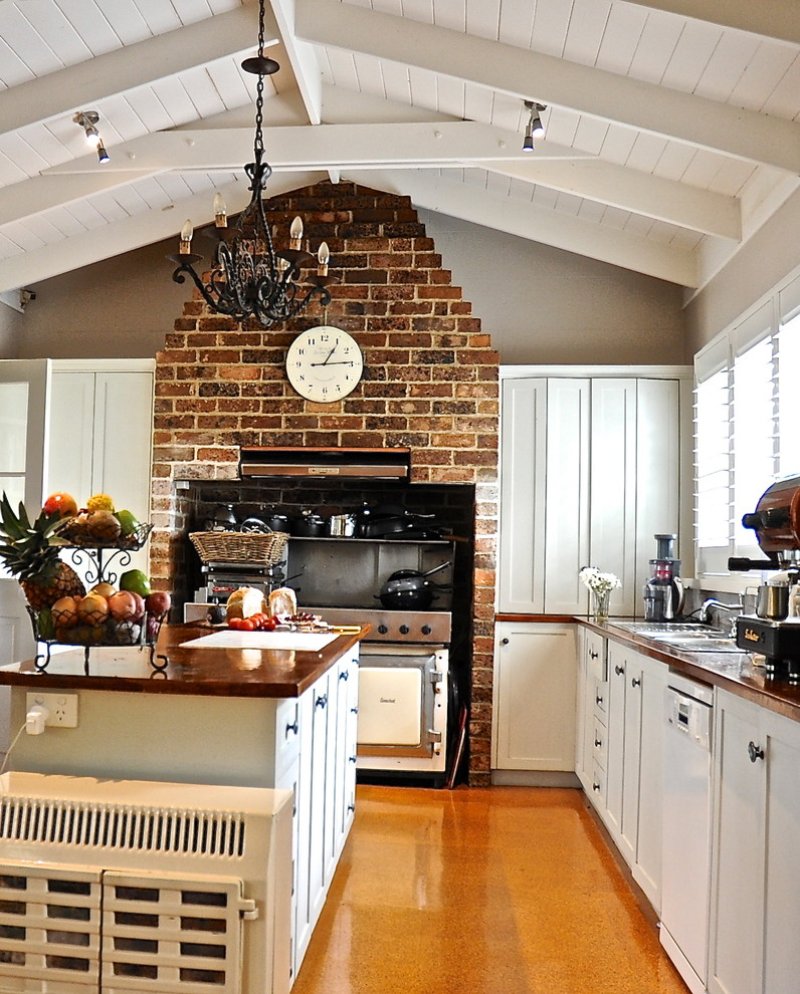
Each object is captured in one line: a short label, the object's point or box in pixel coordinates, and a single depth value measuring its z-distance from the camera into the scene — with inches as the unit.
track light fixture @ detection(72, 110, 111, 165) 159.6
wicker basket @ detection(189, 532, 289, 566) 189.9
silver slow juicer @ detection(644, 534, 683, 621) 181.5
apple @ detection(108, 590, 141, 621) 85.1
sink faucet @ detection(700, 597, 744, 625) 153.1
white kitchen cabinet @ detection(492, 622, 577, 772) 193.9
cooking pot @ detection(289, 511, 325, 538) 203.6
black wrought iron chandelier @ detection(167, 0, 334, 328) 117.9
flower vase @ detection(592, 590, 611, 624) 189.3
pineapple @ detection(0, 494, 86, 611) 85.0
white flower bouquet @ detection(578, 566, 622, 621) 188.1
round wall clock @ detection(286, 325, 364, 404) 198.1
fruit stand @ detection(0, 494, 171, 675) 85.0
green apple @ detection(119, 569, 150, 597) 92.0
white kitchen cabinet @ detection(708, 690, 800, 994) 73.5
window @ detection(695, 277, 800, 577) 132.0
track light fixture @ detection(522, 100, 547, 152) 152.9
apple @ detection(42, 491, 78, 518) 89.8
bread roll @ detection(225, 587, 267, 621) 137.3
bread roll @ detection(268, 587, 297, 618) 145.9
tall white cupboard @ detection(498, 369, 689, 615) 196.4
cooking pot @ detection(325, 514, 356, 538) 202.8
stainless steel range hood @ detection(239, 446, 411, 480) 195.9
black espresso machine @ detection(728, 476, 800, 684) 89.5
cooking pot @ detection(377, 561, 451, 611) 195.9
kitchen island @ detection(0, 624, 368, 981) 85.3
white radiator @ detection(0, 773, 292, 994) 76.2
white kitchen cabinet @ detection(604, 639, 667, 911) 120.7
